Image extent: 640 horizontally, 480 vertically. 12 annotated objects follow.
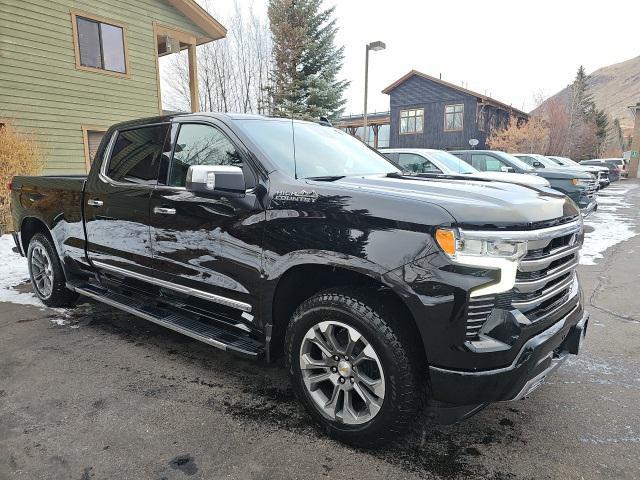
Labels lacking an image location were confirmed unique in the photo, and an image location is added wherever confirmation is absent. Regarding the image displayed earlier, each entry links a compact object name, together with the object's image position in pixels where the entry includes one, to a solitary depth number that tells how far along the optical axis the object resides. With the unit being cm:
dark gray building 3061
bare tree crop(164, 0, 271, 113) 3019
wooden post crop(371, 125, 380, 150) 3356
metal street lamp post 1382
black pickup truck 209
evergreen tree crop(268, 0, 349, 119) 2244
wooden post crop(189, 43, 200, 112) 1398
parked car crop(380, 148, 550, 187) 861
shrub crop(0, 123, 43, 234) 819
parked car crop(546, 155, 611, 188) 1958
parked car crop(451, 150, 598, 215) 1050
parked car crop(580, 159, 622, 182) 2956
